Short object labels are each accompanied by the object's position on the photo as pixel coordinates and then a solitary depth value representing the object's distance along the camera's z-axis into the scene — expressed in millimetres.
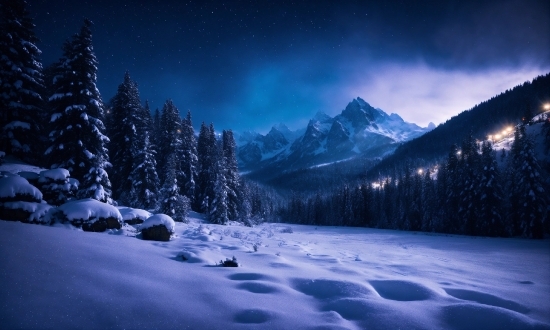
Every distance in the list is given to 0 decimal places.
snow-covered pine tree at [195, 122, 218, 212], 37125
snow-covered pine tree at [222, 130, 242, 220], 39125
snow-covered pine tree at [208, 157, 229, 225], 31000
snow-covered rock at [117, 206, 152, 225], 12655
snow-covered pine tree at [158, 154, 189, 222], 24328
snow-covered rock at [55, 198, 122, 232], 9512
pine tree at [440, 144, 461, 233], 41234
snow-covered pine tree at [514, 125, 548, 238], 28703
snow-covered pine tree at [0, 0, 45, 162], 16938
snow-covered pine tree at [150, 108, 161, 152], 35878
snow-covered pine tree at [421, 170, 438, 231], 48281
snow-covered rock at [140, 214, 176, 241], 10062
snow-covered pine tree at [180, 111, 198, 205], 35875
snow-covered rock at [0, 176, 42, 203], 8508
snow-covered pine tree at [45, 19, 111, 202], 16281
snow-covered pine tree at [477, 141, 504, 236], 33625
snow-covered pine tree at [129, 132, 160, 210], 26334
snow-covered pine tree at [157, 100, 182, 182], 34344
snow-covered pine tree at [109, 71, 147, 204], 27406
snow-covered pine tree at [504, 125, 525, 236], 31609
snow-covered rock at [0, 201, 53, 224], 8258
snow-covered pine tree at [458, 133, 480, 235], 36531
